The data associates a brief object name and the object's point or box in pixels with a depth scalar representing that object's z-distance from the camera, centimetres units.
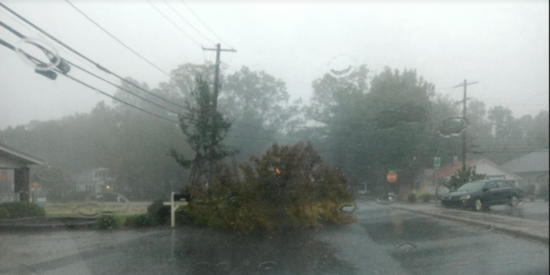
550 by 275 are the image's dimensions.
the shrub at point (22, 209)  1511
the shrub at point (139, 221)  1739
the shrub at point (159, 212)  1772
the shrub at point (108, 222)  1667
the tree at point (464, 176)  1402
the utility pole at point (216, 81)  1992
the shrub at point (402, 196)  2002
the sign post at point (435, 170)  1536
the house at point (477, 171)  1315
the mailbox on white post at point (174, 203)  1739
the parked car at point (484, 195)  1355
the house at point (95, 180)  2137
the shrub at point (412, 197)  1964
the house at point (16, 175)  1594
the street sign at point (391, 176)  1873
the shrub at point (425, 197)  1919
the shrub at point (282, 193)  1532
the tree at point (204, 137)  1983
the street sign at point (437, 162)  1533
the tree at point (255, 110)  2316
